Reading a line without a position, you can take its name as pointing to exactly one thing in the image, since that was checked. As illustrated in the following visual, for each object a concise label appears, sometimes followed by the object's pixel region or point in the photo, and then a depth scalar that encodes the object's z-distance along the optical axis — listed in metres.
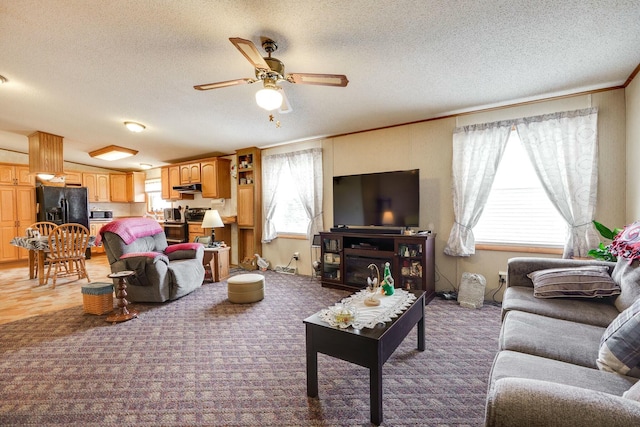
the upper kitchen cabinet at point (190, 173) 5.90
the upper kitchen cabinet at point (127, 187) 7.48
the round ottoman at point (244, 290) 3.46
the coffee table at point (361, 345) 1.50
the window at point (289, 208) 5.03
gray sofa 0.82
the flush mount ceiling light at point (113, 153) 5.49
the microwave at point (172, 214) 6.43
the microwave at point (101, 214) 7.04
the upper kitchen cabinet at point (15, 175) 5.93
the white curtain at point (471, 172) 3.28
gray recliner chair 3.34
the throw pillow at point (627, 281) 1.70
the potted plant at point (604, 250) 2.35
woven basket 3.07
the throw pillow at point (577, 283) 1.92
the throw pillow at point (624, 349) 1.14
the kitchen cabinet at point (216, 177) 5.63
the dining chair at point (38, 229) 4.66
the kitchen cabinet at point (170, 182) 6.24
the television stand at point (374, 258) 3.46
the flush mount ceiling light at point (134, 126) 4.12
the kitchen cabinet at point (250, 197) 5.35
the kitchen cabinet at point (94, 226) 6.98
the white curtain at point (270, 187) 5.12
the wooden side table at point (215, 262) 4.51
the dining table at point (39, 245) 4.15
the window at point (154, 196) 7.25
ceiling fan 2.12
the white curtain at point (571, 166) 2.81
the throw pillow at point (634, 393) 0.87
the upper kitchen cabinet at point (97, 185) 7.07
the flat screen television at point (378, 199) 3.58
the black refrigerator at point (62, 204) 5.99
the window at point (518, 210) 3.11
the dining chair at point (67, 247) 4.22
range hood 5.89
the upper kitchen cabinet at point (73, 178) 6.70
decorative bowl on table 1.66
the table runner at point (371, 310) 1.68
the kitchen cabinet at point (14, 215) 5.92
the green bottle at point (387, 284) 2.14
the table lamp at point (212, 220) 4.52
